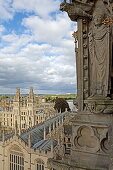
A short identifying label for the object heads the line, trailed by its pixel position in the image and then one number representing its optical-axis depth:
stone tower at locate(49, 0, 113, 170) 2.84
